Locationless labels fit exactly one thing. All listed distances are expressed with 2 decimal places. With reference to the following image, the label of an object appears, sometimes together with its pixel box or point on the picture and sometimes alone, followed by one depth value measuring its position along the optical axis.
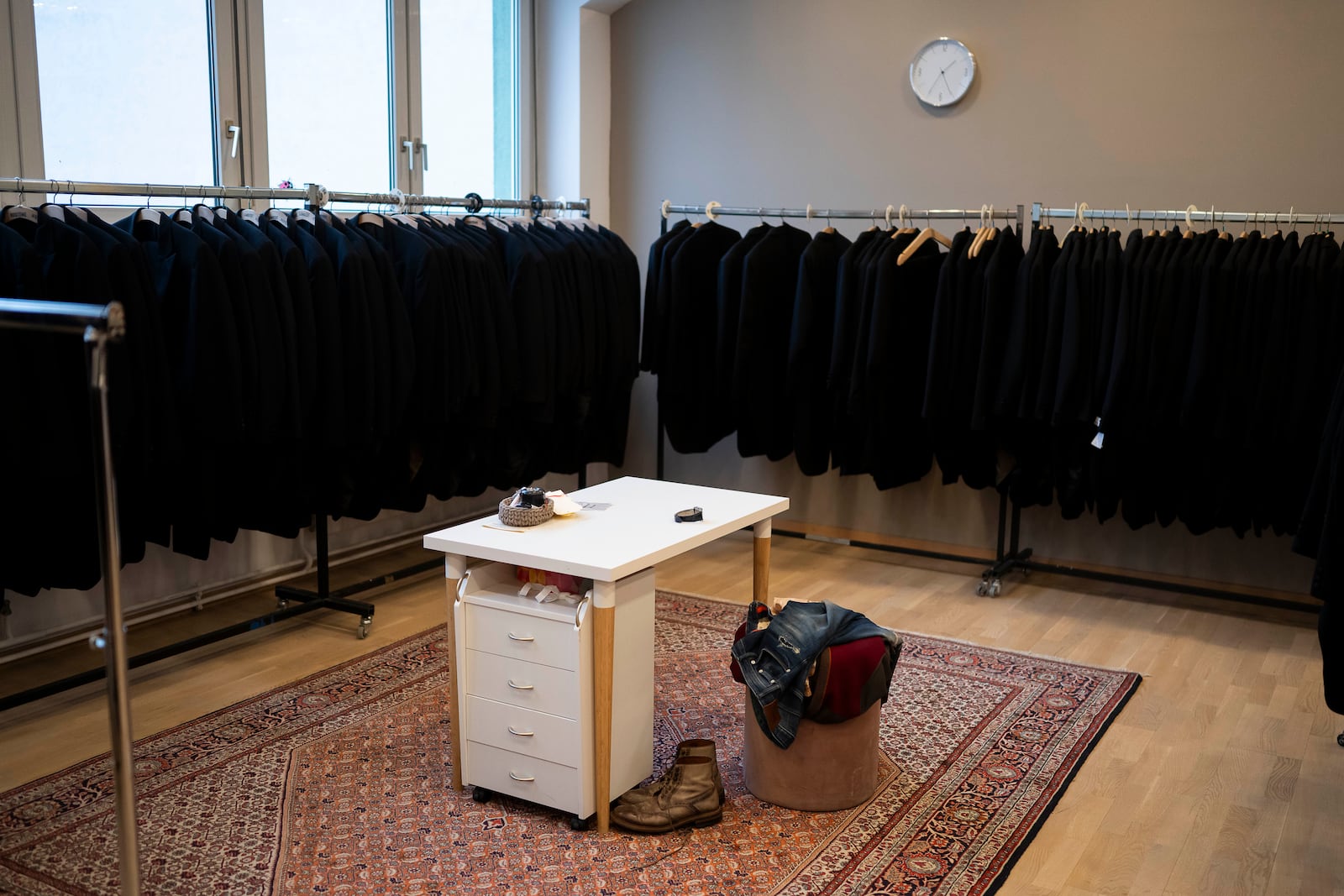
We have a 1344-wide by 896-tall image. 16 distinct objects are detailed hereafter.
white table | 2.69
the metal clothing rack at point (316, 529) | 3.43
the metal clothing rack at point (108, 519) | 1.70
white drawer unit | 2.74
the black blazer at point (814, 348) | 4.98
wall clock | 5.17
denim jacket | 2.77
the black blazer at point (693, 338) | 5.34
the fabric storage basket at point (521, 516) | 2.98
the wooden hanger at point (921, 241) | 4.78
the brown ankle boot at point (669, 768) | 2.87
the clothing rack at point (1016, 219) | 4.44
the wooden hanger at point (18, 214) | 3.31
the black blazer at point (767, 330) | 5.12
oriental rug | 2.63
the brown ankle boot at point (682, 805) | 2.81
